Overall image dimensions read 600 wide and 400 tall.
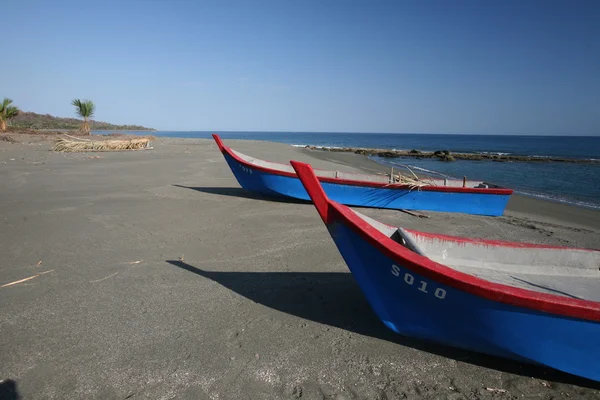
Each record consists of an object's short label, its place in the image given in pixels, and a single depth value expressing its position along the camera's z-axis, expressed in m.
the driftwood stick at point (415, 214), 8.53
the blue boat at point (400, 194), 8.72
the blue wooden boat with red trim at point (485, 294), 2.47
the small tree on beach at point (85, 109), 38.06
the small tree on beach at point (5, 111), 30.62
